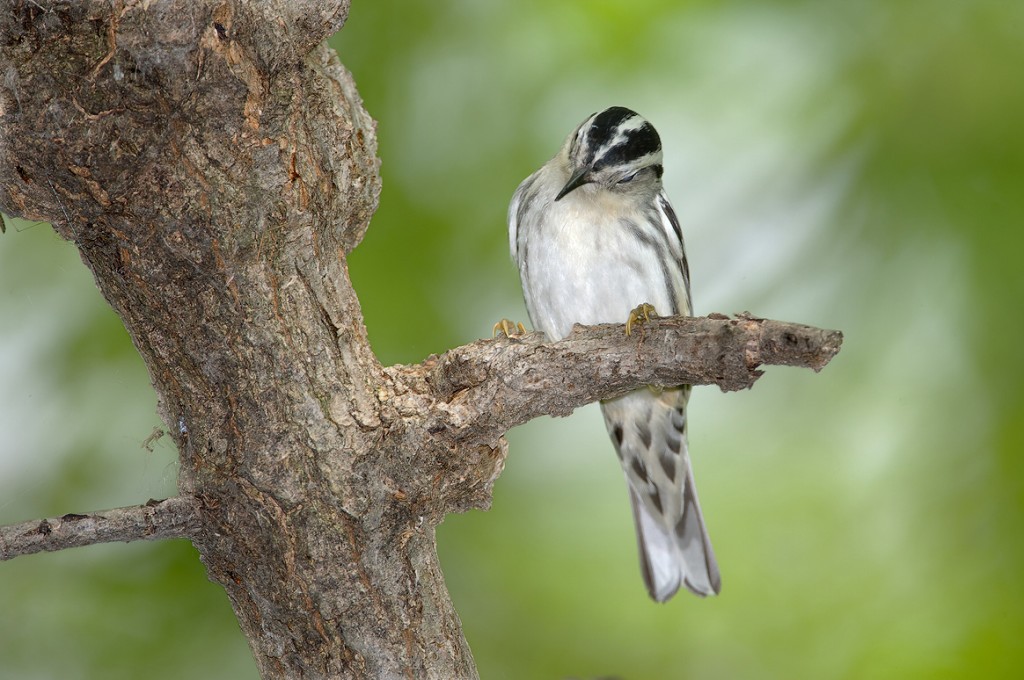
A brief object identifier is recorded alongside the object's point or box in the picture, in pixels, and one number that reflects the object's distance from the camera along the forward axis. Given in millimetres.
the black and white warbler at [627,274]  3604
